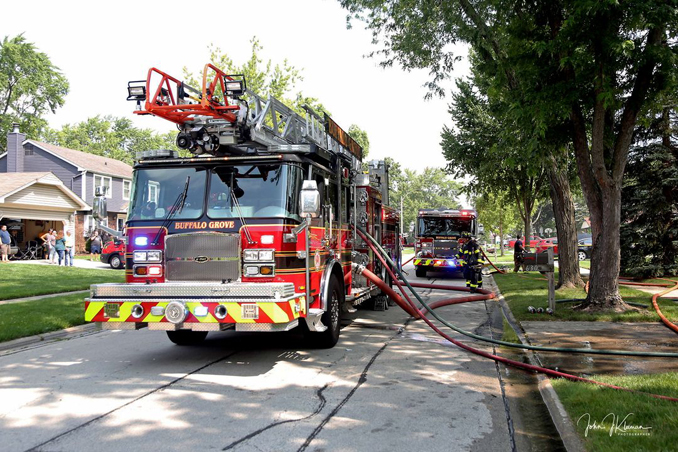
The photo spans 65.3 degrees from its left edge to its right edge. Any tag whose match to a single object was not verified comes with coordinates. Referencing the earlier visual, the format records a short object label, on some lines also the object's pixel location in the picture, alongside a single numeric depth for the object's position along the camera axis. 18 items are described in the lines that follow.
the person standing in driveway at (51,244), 24.48
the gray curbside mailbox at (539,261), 9.39
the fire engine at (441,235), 19.77
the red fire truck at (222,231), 5.94
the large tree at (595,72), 8.41
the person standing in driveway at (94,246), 29.72
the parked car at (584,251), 37.13
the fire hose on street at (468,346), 5.76
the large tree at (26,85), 46.53
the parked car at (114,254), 23.63
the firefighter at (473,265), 14.06
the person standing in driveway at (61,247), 22.80
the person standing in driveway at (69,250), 23.08
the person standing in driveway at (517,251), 22.17
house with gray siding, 34.81
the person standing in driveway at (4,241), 23.59
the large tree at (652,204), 16.89
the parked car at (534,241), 39.53
